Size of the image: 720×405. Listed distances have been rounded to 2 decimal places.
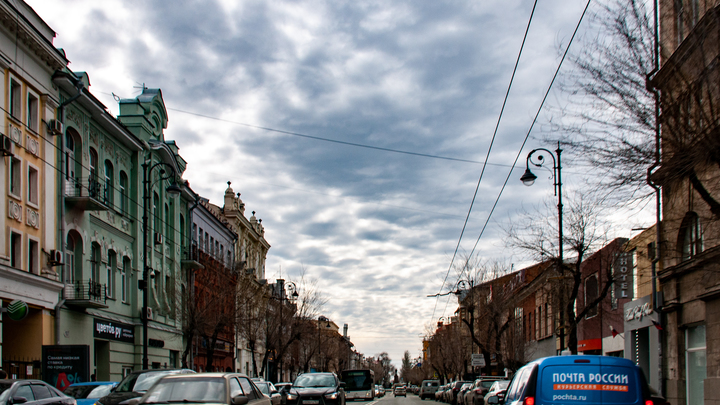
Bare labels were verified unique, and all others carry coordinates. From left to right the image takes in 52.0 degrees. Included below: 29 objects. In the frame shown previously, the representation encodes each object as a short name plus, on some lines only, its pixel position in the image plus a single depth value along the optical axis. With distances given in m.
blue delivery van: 9.41
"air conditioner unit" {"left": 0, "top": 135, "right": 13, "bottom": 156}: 23.05
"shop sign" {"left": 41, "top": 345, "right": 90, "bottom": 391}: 22.12
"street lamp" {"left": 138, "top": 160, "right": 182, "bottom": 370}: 27.05
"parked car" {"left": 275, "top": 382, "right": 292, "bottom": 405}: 24.64
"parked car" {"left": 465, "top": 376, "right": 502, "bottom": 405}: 27.92
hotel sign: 28.20
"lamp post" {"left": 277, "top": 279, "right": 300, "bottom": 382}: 50.84
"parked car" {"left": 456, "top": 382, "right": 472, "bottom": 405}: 34.33
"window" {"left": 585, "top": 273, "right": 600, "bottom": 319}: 35.34
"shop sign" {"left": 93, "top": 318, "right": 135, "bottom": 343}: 29.81
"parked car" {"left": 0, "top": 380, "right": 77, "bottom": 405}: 13.52
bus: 46.11
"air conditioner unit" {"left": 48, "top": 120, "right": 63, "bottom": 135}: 26.05
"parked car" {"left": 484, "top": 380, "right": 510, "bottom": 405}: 23.97
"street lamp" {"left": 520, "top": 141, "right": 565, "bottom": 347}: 22.12
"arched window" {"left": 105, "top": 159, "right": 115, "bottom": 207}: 32.06
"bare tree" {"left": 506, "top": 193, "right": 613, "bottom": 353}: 24.19
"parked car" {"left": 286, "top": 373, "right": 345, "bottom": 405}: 22.95
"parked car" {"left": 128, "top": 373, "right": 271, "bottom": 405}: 11.30
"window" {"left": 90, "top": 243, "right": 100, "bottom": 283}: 30.31
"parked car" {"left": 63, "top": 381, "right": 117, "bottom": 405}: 17.59
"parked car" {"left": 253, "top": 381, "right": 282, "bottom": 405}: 26.53
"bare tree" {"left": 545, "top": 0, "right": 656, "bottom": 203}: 13.48
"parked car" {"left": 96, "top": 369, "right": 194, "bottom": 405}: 15.17
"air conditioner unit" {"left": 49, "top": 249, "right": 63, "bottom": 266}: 25.84
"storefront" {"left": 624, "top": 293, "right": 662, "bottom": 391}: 23.75
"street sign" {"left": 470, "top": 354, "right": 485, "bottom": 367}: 46.12
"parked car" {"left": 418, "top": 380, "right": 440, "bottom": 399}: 65.86
